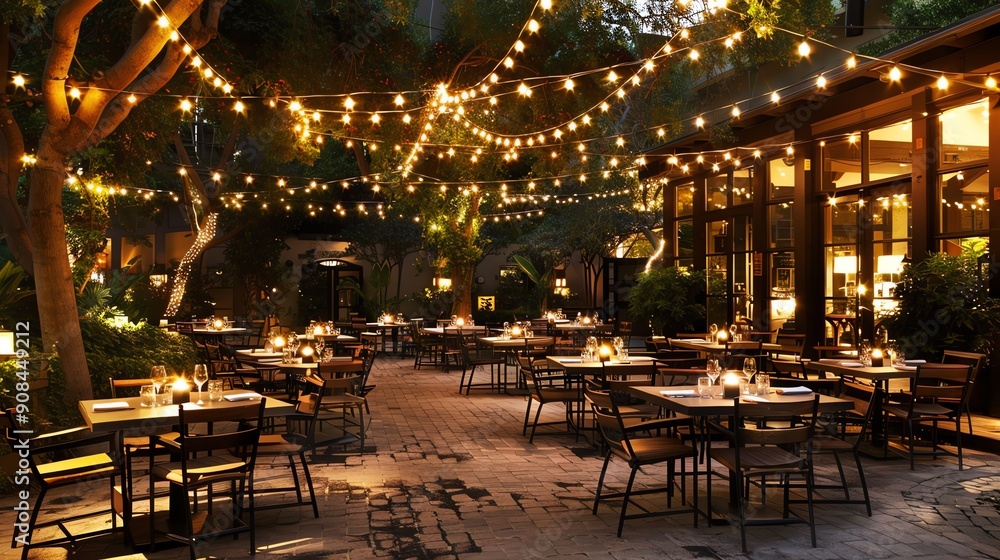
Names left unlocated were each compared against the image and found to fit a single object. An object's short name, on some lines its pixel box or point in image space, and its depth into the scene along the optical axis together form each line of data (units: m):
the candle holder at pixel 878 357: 7.42
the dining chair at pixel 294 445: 5.18
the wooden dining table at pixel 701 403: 4.93
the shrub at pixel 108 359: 6.87
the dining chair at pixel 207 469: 4.44
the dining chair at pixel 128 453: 4.74
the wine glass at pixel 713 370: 5.68
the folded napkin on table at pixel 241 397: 5.25
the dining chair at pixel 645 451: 5.04
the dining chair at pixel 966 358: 6.96
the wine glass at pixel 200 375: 5.57
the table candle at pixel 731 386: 5.22
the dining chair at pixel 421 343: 15.02
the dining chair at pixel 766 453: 4.63
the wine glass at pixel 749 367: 5.66
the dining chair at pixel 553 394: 7.75
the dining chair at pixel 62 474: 4.55
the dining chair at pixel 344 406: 6.34
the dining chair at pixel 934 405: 6.63
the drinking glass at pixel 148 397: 5.10
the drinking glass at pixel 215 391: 5.25
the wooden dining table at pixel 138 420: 4.59
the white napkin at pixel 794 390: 5.50
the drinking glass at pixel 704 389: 5.39
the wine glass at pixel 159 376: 5.43
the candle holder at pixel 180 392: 5.18
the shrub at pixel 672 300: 14.48
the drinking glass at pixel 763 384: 5.36
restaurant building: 8.83
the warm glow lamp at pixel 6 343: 6.41
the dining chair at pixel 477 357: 11.60
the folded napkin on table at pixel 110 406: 5.00
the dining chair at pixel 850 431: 5.32
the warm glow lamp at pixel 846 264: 11.09
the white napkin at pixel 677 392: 5.49
